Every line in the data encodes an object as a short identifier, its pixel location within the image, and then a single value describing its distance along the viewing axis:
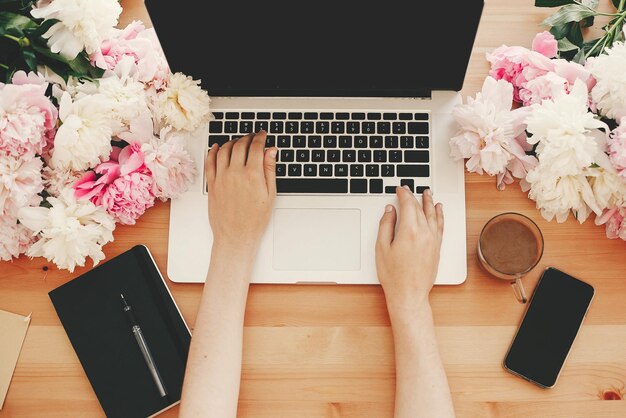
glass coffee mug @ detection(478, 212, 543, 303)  0.79
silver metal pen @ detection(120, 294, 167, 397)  0.79
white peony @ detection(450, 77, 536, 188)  0.77
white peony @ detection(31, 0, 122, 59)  0.69
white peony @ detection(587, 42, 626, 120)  0.71
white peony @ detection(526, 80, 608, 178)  0.70
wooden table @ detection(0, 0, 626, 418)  0.79
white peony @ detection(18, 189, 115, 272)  0.73
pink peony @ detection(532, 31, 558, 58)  0.83
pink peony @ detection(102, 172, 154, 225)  0.77
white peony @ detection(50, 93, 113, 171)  0.71
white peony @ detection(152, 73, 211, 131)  0.79
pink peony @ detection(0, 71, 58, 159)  0.66
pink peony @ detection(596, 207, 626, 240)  0.78
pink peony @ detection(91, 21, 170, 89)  0.81
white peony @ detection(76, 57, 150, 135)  0.75
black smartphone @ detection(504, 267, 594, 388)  0.78
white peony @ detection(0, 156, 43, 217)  0.68
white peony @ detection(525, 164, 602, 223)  0.75
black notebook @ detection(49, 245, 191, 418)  0.79
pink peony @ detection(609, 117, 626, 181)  0.70
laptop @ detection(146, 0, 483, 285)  0.78
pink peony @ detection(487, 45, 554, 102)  0.80
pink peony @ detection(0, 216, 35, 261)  0.76
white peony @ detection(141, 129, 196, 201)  0.78
